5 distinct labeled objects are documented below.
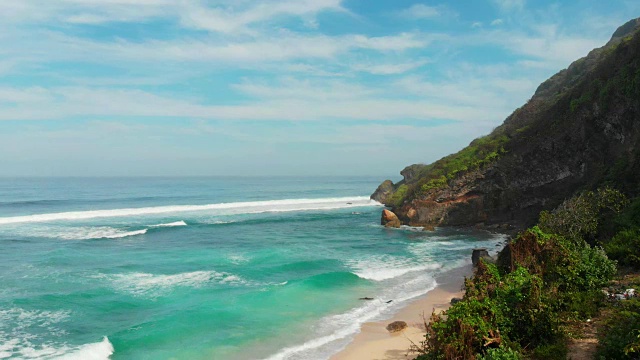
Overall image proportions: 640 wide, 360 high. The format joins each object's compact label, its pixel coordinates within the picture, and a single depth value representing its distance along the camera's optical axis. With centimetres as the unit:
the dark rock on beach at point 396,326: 1703
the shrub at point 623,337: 841
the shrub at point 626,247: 1559
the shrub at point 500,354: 942
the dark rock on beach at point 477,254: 2564
